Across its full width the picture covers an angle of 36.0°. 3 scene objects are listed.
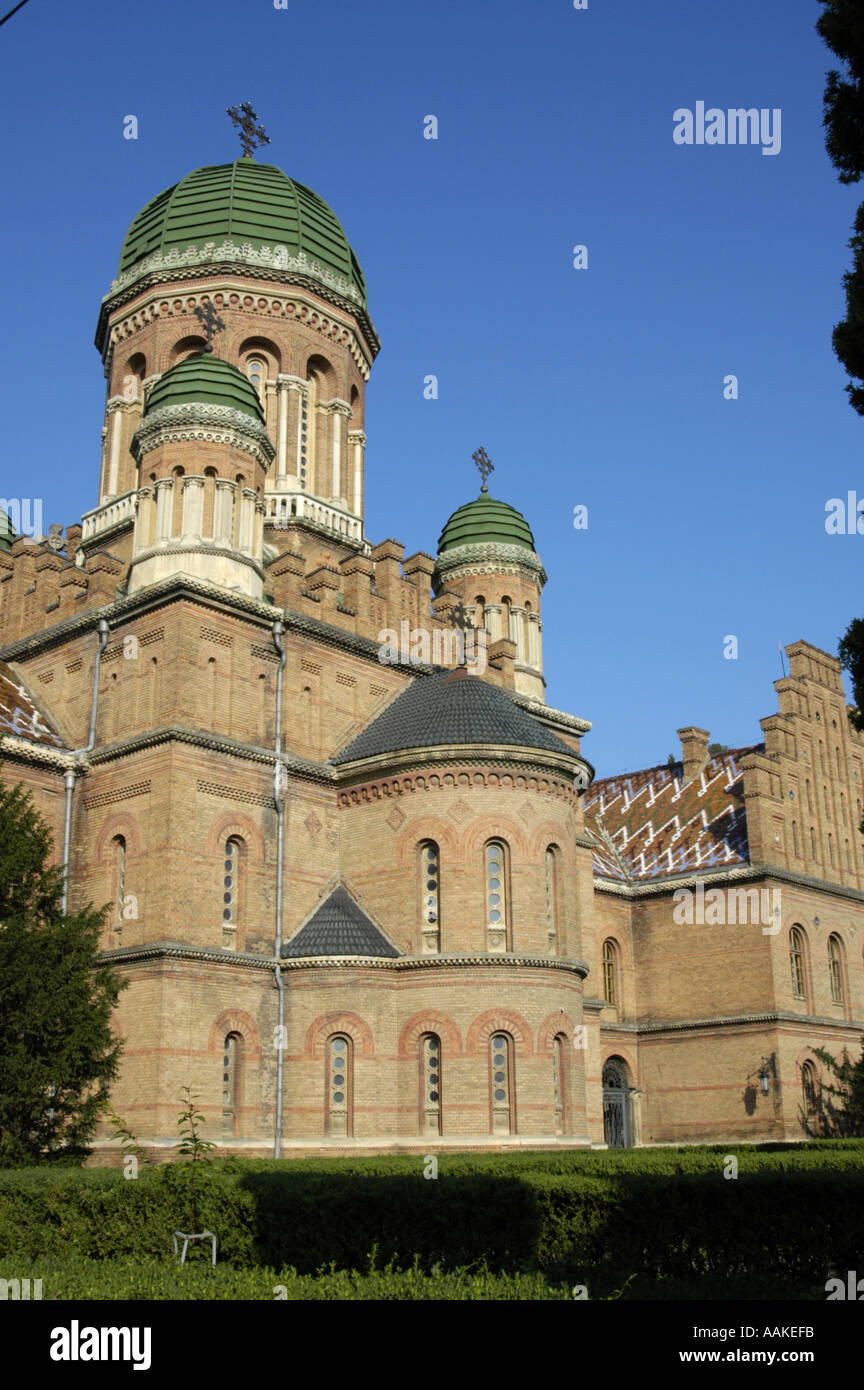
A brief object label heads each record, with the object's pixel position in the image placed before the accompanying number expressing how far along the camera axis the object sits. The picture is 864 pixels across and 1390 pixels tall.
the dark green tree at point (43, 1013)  20.02
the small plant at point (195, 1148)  14.76
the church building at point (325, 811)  26.00
